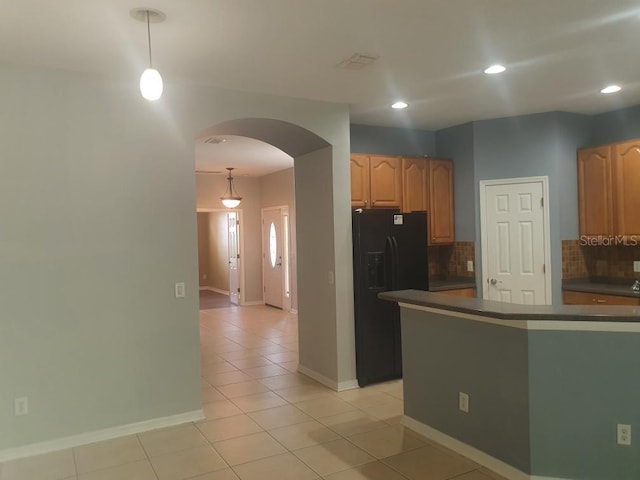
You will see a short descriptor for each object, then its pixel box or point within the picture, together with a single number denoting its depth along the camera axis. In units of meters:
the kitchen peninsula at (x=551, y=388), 2.65
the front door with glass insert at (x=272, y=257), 9.79
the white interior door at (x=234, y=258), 10.61
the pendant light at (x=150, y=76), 2.54
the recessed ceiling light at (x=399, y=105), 4.76
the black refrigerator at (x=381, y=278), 4.71
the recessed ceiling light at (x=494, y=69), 3.75
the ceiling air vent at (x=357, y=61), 3.42
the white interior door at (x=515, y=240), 5.31
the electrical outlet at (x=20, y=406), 3.37
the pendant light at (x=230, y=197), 9.36
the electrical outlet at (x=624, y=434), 2.65
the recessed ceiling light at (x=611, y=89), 4.38
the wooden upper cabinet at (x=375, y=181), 5.17
